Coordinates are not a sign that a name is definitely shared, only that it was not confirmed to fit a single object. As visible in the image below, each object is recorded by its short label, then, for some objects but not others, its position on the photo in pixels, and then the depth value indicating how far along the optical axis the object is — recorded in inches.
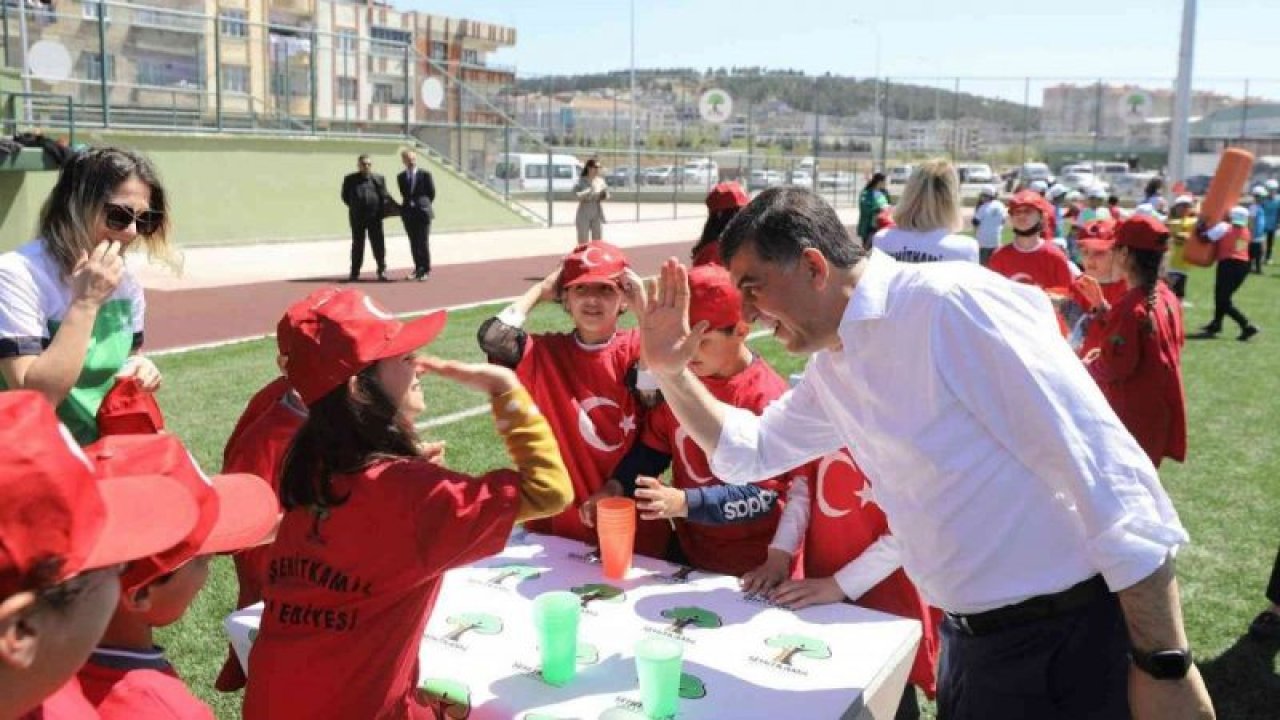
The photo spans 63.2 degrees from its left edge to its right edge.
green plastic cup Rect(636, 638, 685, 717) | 83.7
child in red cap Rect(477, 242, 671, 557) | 142.6
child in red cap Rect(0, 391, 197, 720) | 44.6
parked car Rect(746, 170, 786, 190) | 1630.2
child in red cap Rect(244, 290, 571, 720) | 83.2
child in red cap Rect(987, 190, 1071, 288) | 297.3
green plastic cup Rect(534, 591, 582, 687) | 89.7
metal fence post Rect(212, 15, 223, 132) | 837.8
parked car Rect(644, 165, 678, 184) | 1769.2
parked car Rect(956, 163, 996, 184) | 1854.1
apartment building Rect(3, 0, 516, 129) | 770.8
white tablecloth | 88.4
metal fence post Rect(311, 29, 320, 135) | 912.9
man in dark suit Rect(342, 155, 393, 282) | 628.4
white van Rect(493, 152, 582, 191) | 1451.5
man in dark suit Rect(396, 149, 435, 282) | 653.9
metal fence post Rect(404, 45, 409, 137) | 1022.9
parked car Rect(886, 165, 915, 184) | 1846.7
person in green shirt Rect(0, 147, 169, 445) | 120.0
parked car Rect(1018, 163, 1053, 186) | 1674.6
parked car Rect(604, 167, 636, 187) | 1803.6
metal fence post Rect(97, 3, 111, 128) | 752.3
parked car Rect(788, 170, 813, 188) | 1721.2
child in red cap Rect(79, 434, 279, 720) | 61.6
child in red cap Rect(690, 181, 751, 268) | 256.2
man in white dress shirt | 74.7
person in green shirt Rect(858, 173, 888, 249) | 708.7
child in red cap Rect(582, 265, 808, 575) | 123.3
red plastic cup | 110.6
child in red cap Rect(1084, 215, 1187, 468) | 198.5
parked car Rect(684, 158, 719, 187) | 1728.6
